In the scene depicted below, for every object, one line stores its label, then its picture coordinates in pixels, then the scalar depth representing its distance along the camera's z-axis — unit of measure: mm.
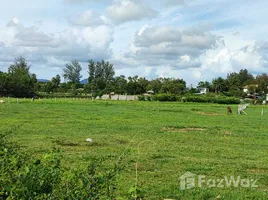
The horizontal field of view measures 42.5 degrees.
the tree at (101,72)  95781
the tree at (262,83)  81544
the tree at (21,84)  63688
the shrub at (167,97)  58397
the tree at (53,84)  78438
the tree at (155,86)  81812
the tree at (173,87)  73812
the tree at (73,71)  102138
